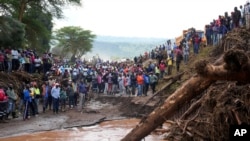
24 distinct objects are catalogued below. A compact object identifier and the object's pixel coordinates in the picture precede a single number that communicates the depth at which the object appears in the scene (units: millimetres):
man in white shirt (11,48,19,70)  19172
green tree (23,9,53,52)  30484
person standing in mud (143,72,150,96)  21078
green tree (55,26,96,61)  55938
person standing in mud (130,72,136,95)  22442
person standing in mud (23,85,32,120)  15734
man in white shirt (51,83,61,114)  17375
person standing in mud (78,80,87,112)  19172
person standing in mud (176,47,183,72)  21306
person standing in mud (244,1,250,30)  17112
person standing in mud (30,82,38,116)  16031
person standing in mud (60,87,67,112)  18422
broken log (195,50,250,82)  5039
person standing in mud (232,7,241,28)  18136
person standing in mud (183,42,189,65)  21531
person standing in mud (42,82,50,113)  17734
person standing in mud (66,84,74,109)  19281
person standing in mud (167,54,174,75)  22244
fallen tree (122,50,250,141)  5094
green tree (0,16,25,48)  20672
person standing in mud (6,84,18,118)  15383
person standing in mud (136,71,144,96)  21209
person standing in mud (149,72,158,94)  20859
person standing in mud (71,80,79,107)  19891
